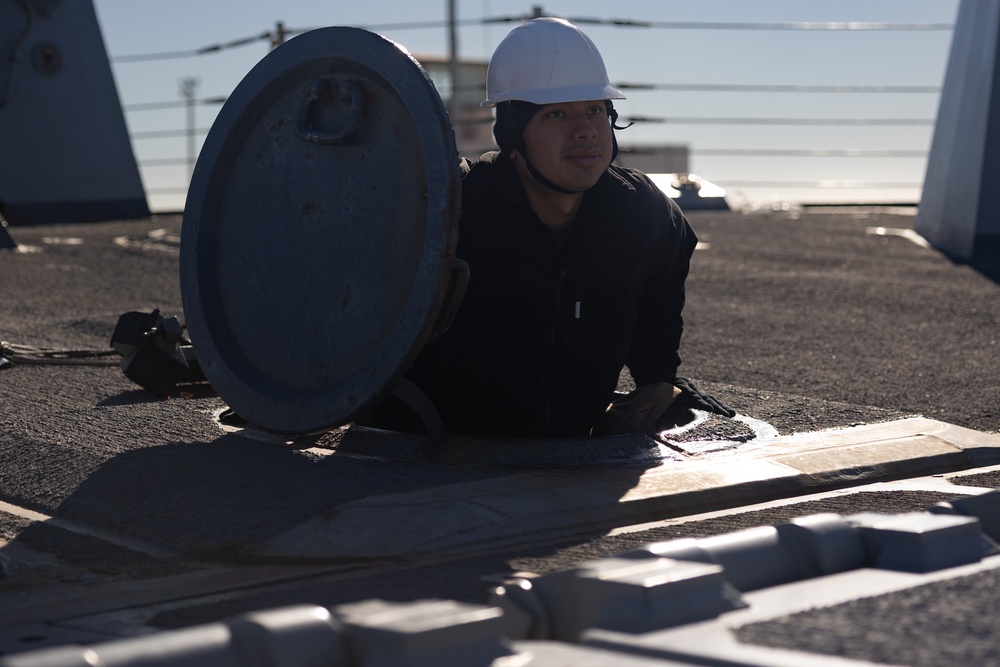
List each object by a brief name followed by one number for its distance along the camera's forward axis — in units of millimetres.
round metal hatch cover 7118
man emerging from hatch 7974
